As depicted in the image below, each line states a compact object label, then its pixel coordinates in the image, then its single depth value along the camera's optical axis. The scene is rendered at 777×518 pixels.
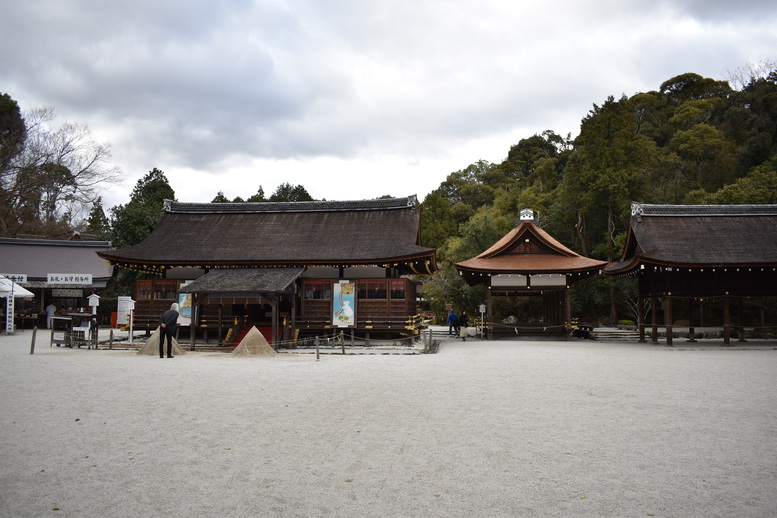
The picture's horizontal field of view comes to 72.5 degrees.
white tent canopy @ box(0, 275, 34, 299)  26.45
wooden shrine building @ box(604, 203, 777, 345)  21.67
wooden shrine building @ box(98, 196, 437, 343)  22.50
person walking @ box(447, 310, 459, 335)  30.48
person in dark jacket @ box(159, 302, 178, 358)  15.99
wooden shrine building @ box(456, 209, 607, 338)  24.73
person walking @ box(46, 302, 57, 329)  33.28
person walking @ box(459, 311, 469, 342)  25.75
